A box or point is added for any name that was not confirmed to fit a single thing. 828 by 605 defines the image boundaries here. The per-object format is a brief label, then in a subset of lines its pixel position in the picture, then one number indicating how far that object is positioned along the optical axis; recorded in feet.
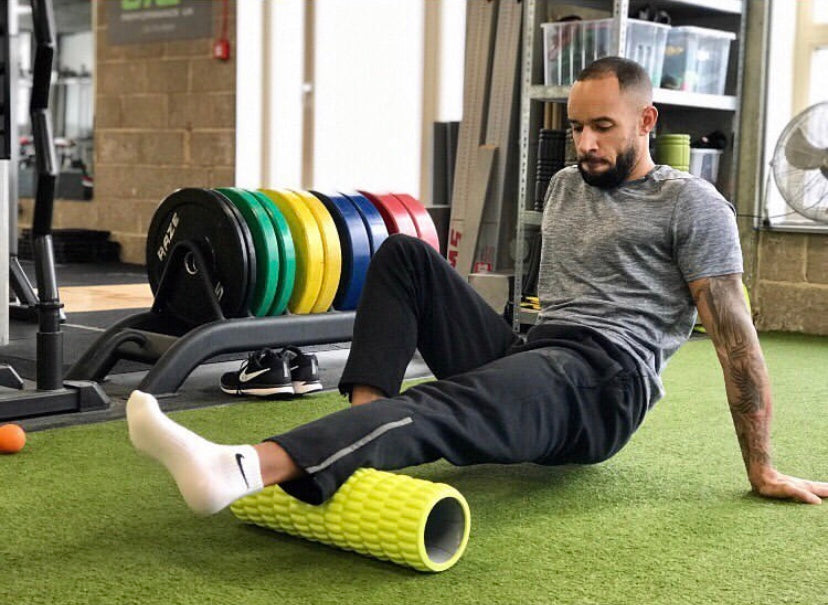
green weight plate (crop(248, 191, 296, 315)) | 11.19
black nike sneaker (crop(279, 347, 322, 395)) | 10.92
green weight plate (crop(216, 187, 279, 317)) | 10.99
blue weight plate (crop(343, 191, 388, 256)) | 11.90
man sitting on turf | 6.73
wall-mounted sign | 24.09
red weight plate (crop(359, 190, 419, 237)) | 12.04
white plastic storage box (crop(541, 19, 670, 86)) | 14.57
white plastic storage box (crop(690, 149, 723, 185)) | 16.35
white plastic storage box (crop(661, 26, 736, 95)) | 15.62
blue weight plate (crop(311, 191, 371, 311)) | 11.69
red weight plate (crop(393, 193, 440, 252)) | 12.14
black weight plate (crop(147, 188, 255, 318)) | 10.83
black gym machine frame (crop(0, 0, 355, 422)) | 9.48
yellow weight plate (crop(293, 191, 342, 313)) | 11.50
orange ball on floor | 8.23
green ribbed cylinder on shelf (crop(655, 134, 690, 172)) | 15.01
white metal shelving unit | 15.17
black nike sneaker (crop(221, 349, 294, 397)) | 10.69
